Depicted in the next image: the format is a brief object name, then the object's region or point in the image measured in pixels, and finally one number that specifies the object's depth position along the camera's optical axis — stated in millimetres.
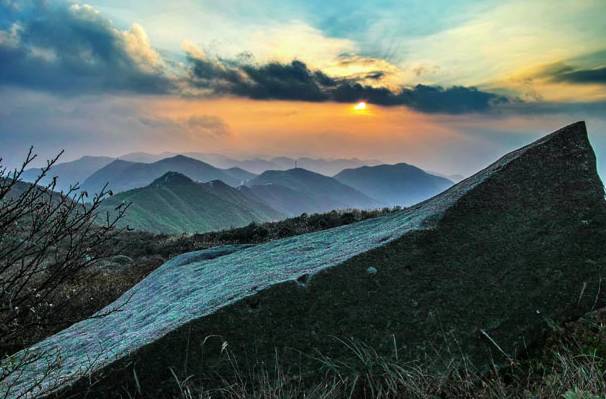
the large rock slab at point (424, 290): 5273
